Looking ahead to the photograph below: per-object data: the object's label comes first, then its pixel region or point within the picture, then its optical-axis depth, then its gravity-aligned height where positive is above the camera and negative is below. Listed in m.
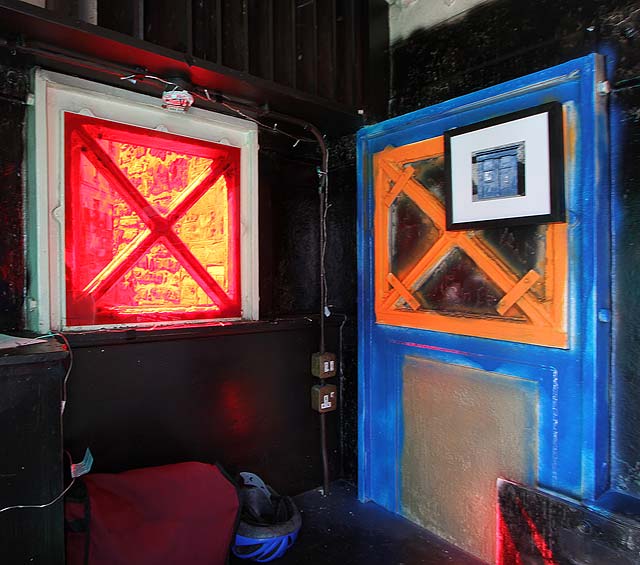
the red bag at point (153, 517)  1.66 -0.95
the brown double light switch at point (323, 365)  2.81 -0.55
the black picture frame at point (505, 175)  1.87 +0.47
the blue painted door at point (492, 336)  1.82 -0.30
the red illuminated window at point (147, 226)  2.19 +0.29
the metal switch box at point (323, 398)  2.81 -0.76
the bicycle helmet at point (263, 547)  2.13 -1.29
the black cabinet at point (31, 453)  1.40 -0.55
